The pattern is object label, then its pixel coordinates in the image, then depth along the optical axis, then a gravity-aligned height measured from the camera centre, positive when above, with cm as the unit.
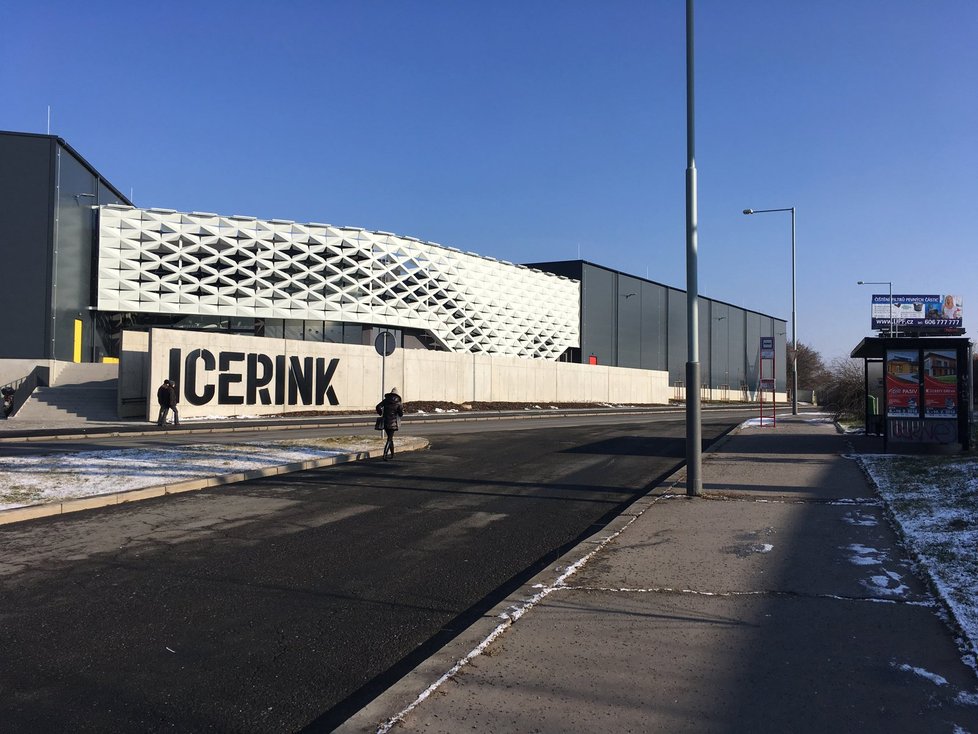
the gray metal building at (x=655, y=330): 7388 +622
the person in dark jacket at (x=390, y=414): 1600 -65
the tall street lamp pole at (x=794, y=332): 3571 +265
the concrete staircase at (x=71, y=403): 2825 -81
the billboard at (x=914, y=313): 5297 +523
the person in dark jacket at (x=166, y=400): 2444 -56
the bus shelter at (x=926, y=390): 1527 -9
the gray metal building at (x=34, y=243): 3628 +679
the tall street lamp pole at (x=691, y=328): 1038 +80
